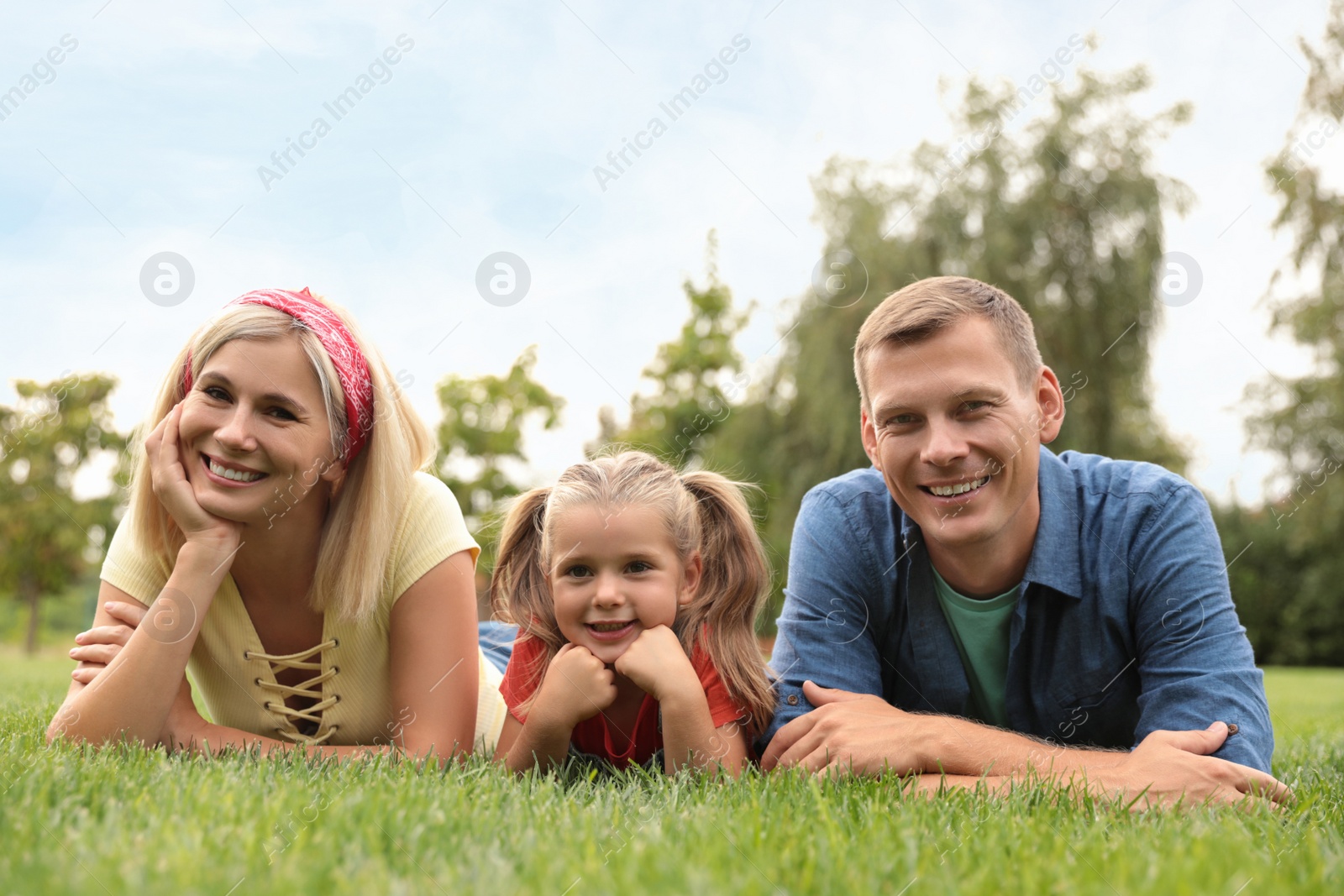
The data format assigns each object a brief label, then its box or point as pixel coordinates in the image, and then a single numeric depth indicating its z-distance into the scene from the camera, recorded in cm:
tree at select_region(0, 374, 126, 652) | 1955
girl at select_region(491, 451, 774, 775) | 314
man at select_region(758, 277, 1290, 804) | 308
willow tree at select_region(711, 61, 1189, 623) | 1608
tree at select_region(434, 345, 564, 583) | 1866
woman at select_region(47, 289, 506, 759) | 314
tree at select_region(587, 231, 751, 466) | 1809
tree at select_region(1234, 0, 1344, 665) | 1608
